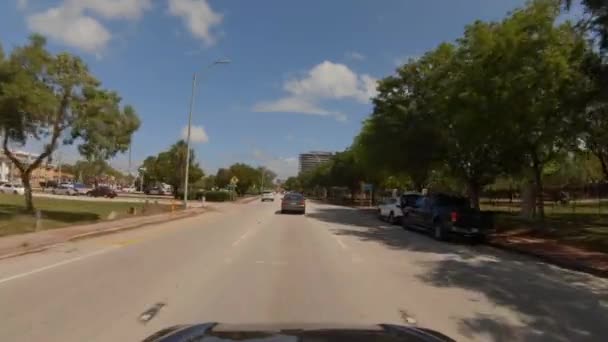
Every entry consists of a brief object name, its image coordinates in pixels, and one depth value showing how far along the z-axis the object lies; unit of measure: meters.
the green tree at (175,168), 87.56
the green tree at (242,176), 112.18
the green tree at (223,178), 115.69
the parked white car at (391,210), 35.31
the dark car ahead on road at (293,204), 45.38
